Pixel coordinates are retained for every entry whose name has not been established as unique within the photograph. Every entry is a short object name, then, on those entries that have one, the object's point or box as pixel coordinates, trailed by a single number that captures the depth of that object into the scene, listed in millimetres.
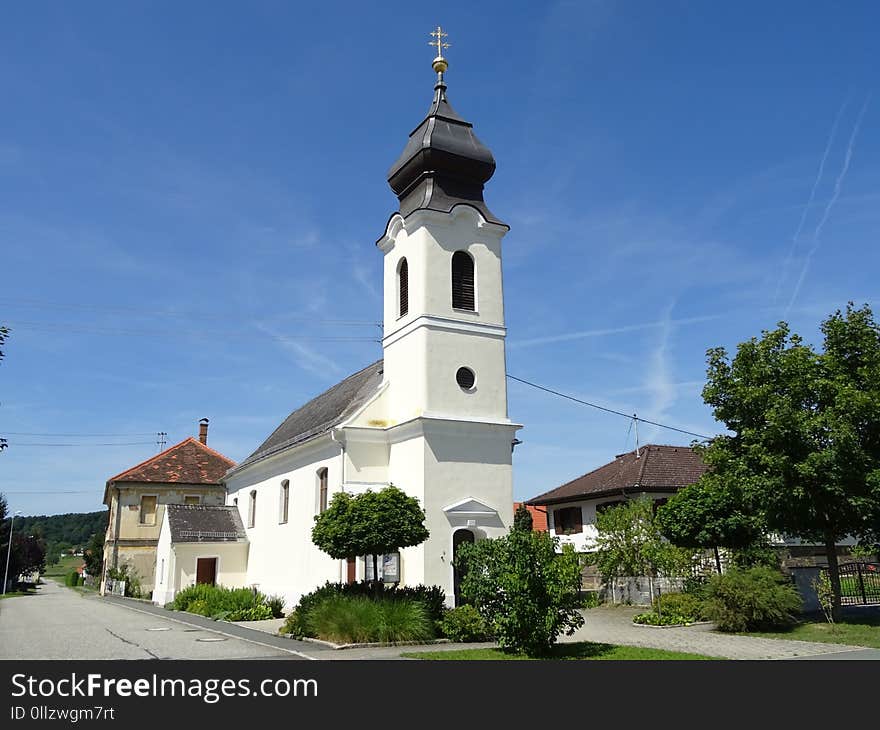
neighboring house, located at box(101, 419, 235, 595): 43719
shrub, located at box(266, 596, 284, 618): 26527
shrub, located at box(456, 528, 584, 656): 14227
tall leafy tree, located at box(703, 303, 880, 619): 17938
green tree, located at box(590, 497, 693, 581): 25172
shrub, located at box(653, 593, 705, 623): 21281
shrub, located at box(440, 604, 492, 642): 17484
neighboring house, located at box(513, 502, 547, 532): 52688
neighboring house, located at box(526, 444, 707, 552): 33219
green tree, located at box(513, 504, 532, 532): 32856
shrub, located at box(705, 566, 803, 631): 18328
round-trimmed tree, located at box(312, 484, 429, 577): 18047
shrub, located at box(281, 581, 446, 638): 18406
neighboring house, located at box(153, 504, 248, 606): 33312
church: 21891
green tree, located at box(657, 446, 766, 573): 22578
